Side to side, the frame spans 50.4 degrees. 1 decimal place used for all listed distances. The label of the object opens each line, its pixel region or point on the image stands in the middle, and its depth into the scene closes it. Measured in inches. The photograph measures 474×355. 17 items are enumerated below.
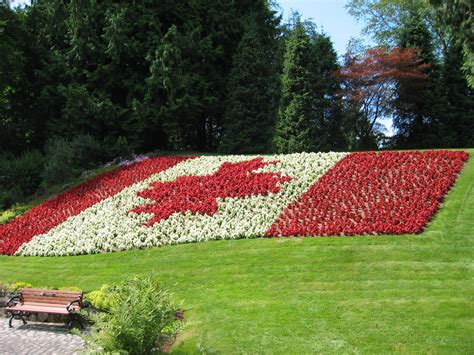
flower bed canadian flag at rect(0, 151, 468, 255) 502.3
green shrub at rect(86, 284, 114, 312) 388.2
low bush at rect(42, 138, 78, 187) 888.9
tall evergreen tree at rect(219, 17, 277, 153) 1069.8
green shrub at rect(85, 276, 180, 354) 255.1
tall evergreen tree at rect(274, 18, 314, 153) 956.0
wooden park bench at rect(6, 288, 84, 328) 388.2
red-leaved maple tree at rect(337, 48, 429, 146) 964.0
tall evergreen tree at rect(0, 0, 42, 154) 1027.3
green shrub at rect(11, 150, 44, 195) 935.7
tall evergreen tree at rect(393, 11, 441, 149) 1047.6
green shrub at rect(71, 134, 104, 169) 945.5
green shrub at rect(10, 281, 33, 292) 455.8
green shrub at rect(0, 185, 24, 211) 850.8
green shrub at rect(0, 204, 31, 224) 752.9
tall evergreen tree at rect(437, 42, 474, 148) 1058.1
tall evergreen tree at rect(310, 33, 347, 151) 992.2
